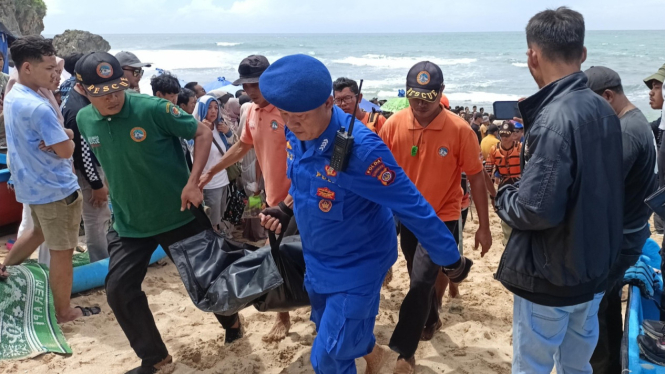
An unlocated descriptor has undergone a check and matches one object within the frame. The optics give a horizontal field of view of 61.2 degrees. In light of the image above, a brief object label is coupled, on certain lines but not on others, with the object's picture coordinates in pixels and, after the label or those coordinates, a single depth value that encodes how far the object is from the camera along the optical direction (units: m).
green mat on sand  4.03
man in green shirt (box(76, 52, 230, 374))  3.56
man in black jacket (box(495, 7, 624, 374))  2.35
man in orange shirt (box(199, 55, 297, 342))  4.14
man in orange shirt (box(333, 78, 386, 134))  5.12
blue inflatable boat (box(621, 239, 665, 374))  2.85
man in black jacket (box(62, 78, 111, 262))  4.86
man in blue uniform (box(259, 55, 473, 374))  2.57
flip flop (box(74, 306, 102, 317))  4.70
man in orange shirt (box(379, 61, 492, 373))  3.64
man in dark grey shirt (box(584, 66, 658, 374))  2.91
